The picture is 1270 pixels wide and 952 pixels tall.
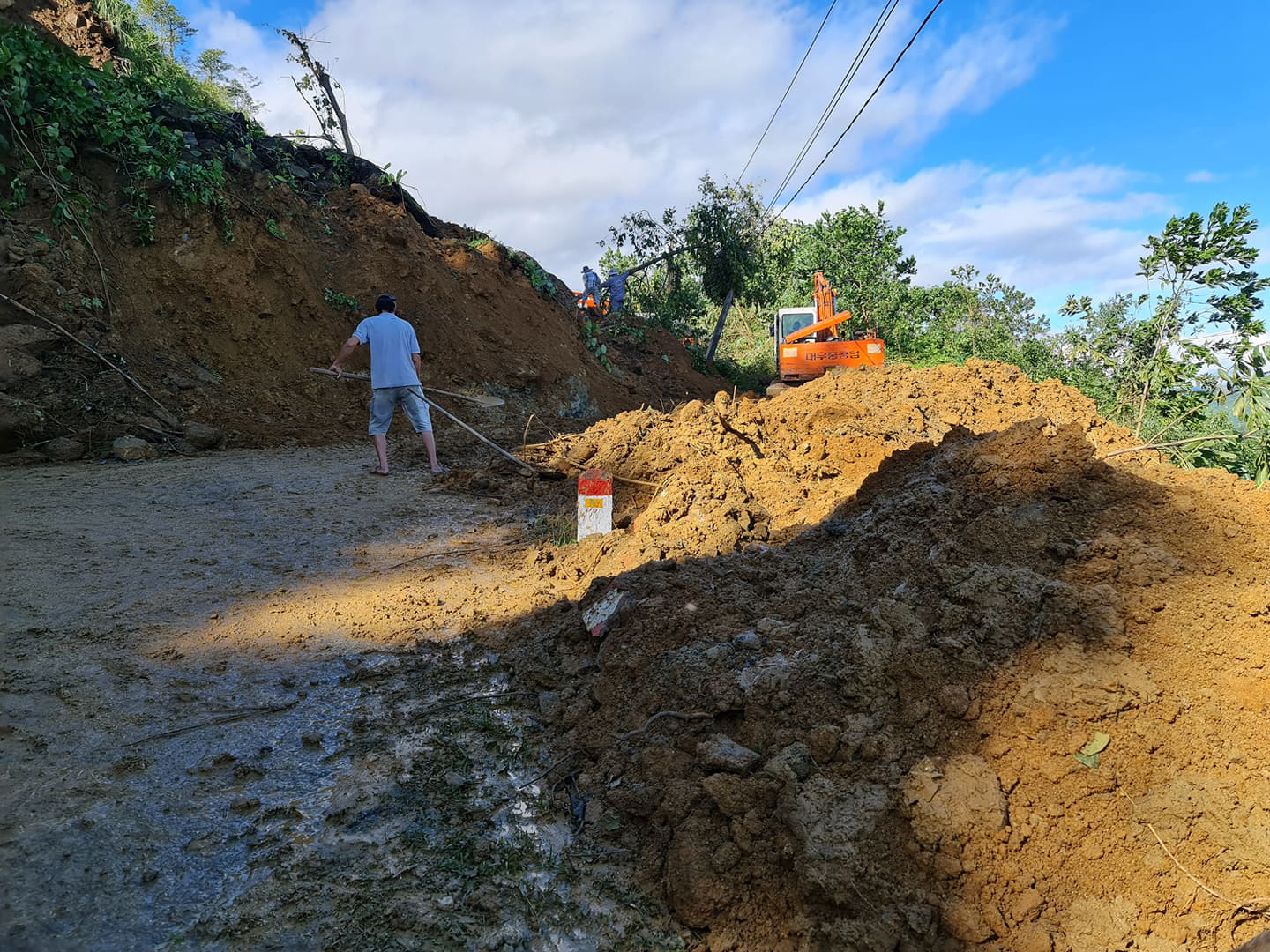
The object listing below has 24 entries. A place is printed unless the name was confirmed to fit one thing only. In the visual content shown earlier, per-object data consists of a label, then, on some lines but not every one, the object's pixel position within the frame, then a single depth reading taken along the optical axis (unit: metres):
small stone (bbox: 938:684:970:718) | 2.41
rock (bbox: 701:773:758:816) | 2.27
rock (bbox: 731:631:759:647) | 3.05
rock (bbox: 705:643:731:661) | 2.96
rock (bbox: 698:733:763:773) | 2.40
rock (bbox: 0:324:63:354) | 7.01
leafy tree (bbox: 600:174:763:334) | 17.28
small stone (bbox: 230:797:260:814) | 2.29
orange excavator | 14.41
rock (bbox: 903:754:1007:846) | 2.05
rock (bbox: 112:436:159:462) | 6.76
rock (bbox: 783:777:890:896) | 2.00
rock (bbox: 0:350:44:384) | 6.88
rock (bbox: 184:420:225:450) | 7.50
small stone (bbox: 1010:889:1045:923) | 1.87
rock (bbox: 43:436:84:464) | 6.59
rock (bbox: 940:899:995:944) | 1.83
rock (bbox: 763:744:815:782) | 2.32
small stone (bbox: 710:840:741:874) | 2.13
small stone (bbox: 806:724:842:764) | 2.40
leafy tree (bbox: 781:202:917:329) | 21.50
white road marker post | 5.27
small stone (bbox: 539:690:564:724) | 3.01
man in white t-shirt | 6.89
